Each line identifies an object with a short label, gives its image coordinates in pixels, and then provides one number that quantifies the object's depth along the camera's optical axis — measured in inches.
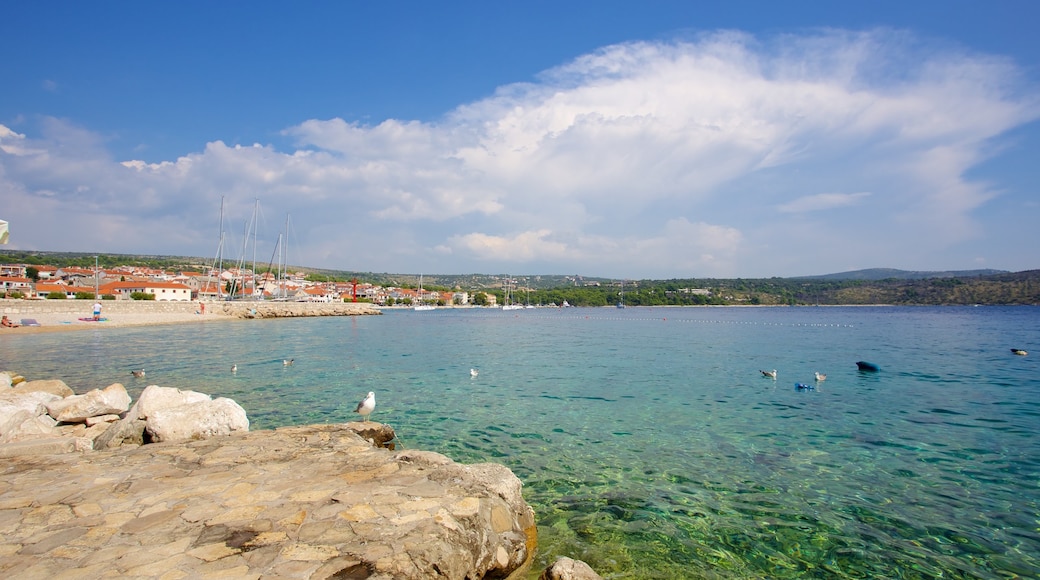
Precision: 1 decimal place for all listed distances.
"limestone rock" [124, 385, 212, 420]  305.1
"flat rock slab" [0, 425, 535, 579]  142.5
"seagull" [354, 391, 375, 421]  418.6
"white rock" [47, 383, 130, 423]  375.6
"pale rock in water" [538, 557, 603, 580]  172.4
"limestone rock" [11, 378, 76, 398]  474.7
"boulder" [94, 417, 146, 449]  280.1
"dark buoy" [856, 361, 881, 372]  792.8
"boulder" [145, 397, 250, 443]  289.0
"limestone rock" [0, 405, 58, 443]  303.6
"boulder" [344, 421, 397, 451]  333.1
